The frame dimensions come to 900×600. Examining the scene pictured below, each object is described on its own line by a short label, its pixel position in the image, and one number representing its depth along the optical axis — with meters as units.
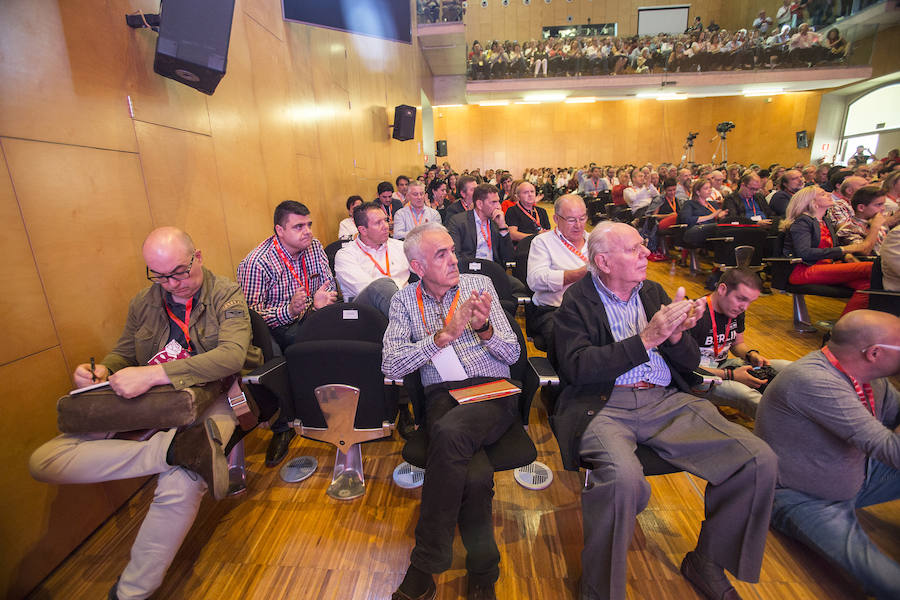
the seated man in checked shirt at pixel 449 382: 1.46
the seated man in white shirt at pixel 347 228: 4.84
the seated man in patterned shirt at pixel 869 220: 3.62
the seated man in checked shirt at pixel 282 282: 2.47
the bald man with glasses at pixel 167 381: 1.50
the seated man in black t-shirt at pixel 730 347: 2.22
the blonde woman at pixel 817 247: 3.41
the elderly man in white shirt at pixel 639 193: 7.58
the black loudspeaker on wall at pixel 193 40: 2.15
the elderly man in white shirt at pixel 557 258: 2.79
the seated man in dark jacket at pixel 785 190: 5.53
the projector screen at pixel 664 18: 17.75
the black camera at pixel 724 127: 11.57
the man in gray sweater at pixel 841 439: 1.36
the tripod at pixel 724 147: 17.58
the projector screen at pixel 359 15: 3.97
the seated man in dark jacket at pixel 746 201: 5.75
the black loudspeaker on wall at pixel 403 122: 8.37
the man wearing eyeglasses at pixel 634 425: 1.40
